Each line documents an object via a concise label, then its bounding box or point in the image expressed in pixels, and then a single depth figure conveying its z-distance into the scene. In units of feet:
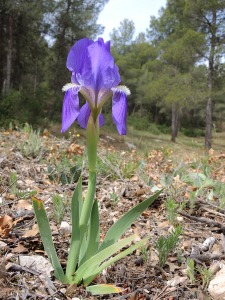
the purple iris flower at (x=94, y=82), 0.66
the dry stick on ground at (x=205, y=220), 1.10
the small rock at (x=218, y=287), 0.75
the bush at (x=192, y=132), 75.36
